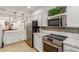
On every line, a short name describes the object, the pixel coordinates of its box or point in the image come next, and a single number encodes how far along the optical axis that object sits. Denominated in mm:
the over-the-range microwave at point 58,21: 1582
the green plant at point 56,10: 1627
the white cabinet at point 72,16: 1359
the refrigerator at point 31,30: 2785
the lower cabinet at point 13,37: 2736
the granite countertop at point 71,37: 1206
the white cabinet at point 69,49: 1140
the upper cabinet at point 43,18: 2205
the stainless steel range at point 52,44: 1423
